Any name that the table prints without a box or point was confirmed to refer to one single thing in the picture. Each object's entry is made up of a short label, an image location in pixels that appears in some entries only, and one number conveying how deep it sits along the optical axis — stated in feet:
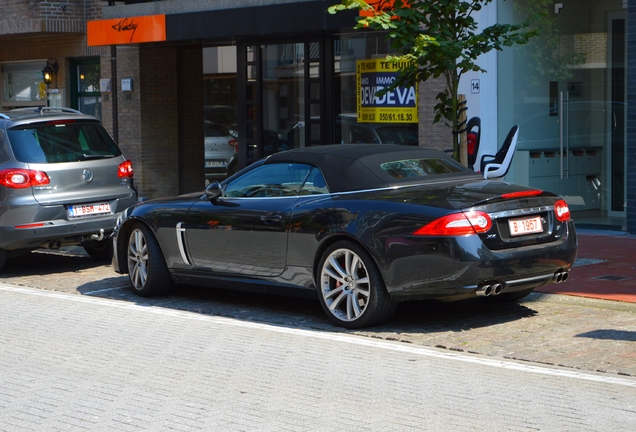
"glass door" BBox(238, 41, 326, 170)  59.11
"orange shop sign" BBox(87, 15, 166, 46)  61.91
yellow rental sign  53.88
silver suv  38.63
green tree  35.70
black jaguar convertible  26.35
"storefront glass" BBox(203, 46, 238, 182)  68.03
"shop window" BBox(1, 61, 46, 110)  79.66
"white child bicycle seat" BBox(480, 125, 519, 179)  49.96
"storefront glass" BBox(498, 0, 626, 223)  47.96
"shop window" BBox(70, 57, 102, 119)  74.90
